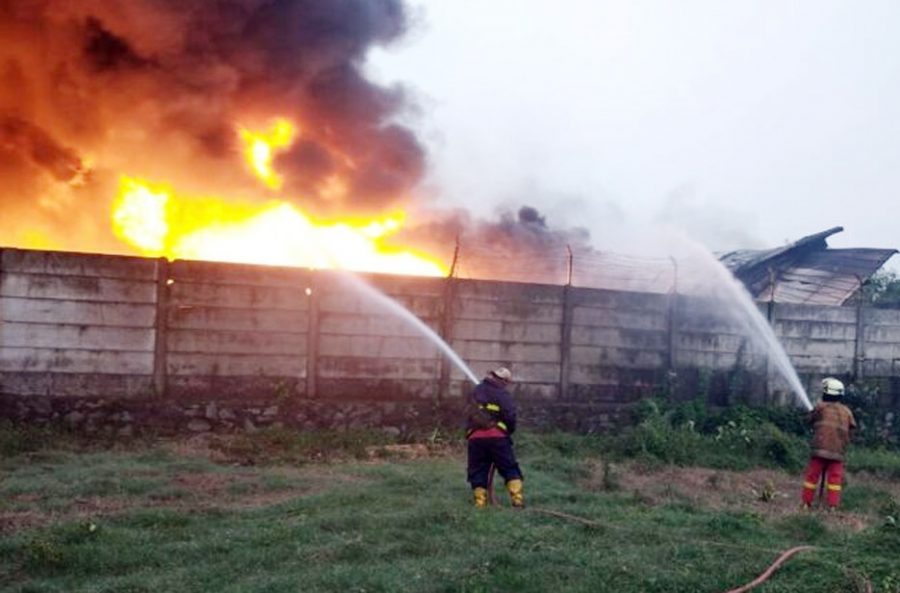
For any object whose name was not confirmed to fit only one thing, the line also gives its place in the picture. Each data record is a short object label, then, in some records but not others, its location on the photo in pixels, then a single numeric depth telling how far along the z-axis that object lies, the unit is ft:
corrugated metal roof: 49.80
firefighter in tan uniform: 33.53
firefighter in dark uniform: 29.84
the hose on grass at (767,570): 20.57
